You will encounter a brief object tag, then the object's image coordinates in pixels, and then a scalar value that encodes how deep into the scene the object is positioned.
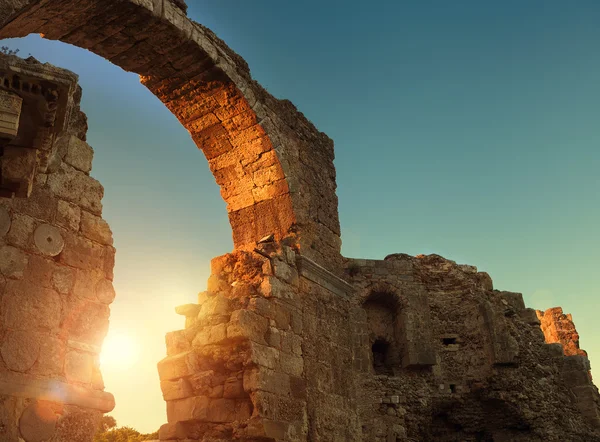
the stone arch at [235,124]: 6.61
